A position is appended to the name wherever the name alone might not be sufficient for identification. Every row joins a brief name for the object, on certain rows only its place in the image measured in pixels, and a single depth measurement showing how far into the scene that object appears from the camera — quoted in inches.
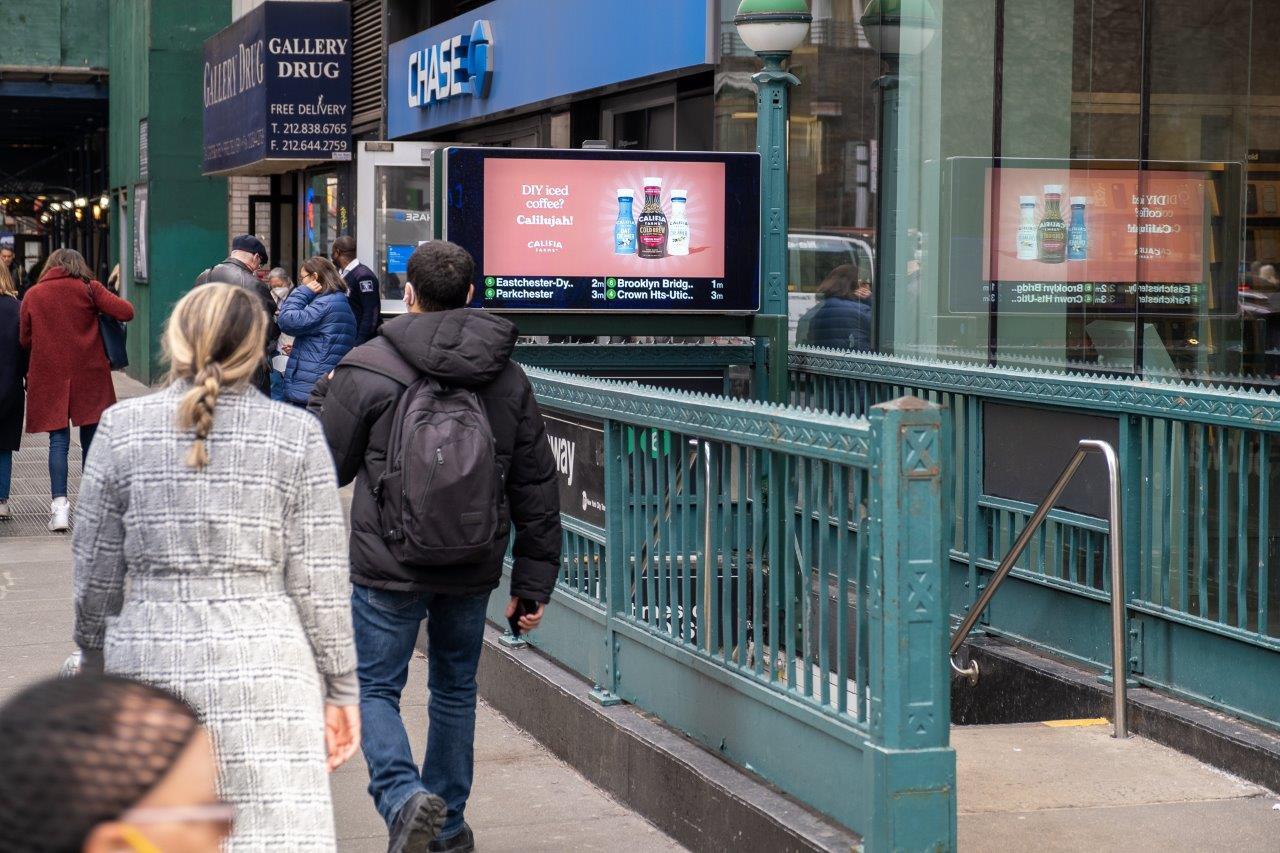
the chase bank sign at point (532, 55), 489.1
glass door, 650.8
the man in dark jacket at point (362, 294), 580.1
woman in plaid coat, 133.3
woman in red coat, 475.2
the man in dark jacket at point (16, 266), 517.8
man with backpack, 182.9
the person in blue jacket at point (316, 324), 500.4
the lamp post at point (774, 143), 293.1
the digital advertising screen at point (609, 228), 316.2
